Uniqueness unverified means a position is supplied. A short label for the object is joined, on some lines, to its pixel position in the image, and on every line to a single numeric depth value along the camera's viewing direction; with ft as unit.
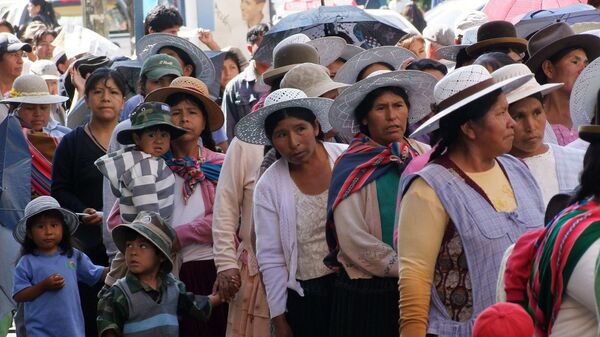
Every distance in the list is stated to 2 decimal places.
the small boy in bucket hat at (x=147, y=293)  46.65
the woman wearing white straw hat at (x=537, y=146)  38.43
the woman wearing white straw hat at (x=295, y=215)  44.11
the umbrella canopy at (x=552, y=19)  62.29
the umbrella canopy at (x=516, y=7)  77.38
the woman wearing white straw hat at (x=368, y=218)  40.97
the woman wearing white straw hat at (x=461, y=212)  34.05
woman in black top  54.76
